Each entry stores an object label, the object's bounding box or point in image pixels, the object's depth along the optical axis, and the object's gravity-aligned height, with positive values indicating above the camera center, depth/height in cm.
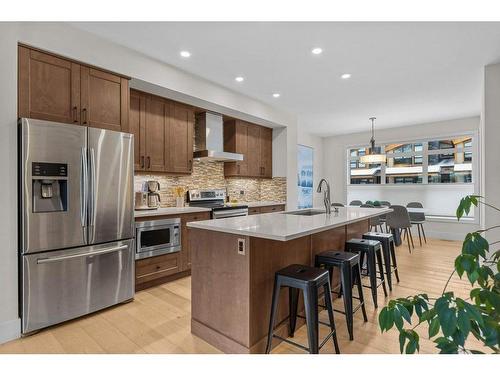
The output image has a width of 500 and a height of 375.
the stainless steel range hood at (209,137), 436 +78
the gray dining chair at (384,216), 565 -59
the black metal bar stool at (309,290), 180 -68
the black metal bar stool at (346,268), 223 -68
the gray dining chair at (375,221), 535 -65
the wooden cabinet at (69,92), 239 +88
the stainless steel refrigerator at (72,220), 229 -29
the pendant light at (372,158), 551 +55
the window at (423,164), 626 +53
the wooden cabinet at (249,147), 504 +73
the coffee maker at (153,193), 376 -8
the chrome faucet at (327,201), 309 -16
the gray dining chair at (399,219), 521 -60
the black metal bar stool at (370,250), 279 -64
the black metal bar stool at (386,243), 318 -65
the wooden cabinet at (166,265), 325 -94
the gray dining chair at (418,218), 582 -66
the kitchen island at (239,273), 196 -63
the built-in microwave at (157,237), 319 -58
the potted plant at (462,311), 78 -37
